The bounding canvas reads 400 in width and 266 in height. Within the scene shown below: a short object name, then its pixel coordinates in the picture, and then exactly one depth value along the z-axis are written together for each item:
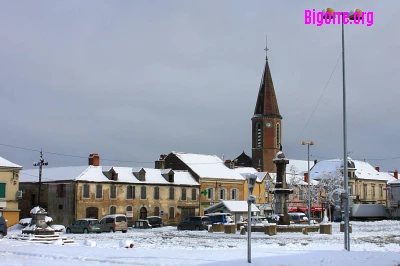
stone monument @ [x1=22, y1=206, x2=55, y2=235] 33.70
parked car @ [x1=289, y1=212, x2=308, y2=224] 55.69
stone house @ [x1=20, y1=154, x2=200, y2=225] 59.41
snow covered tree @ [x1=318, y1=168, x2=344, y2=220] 88.69
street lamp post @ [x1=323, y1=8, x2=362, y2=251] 22.66
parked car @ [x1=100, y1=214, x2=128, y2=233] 49.22
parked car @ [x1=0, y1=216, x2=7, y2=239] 35.72
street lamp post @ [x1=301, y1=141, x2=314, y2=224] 56.75
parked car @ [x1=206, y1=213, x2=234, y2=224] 54.36
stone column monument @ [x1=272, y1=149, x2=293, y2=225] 46.12
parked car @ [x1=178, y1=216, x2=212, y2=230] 52.66
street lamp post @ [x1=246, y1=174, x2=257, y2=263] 18.78
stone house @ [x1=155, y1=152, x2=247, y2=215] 72.19
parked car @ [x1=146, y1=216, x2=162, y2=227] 60.81
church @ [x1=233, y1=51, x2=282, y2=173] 96.50
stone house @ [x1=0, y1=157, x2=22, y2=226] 53.44
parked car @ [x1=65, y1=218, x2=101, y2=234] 47.53
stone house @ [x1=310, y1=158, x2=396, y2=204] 99.75
